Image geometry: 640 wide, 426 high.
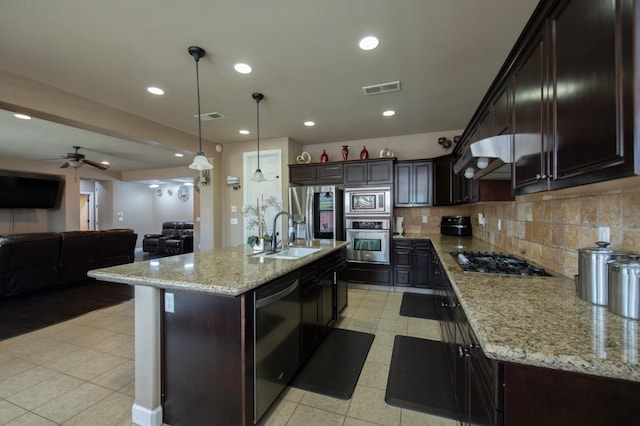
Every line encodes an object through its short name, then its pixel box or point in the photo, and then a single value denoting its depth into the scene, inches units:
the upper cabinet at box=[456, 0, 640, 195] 30.7
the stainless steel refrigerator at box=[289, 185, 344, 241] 188.1
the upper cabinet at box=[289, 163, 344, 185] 194.1
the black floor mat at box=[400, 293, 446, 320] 135.8
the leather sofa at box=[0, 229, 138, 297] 159.2
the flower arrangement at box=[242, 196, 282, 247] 109.9
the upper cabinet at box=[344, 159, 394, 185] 181.8
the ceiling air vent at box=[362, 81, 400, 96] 117.6
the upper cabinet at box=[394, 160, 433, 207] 181.2
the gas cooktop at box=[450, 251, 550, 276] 68.6
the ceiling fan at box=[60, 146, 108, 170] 229.3
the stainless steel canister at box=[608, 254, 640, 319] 38.6
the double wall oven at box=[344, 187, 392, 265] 180.7
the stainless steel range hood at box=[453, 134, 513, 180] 64.0
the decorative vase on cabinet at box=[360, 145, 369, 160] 192.1
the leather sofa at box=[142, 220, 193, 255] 334.0
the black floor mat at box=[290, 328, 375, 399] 82.1
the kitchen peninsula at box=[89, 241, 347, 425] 60.2
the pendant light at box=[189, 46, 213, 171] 90.7
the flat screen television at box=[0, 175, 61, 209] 272.7
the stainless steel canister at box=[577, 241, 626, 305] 44.4
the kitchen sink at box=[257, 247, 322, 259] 110.6
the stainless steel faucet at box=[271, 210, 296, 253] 108.0
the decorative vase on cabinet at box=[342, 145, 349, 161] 197.9
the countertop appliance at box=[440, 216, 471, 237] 170.4
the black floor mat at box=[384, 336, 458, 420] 74.5
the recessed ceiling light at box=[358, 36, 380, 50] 87.1
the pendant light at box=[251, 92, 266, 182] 126.5
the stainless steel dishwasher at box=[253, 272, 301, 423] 64.2
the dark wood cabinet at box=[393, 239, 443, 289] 172.9
